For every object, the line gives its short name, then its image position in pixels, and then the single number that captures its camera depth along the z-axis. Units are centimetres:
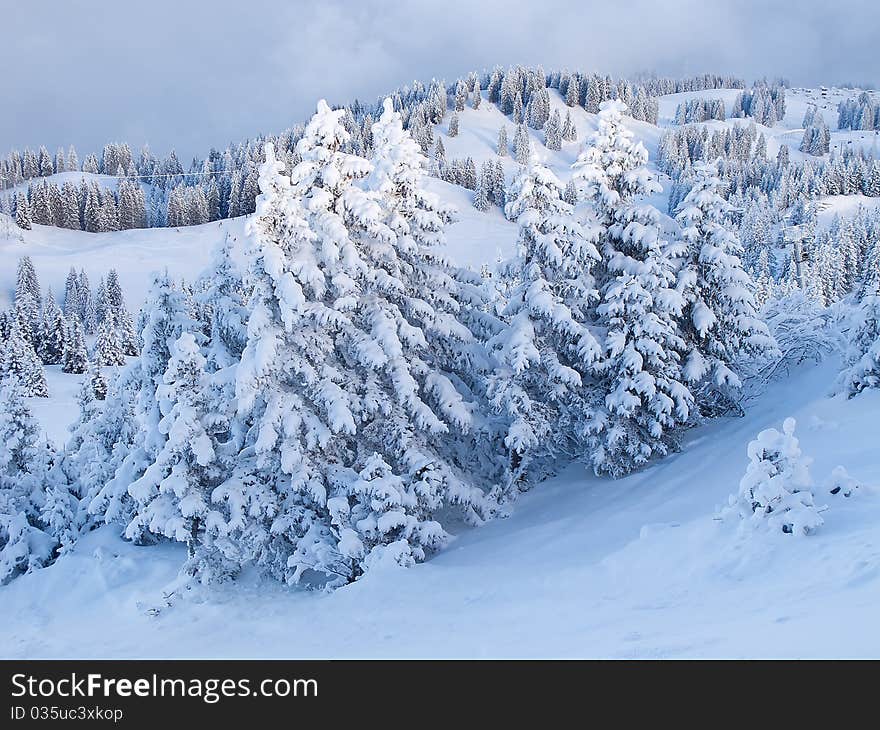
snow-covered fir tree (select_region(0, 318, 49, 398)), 6762
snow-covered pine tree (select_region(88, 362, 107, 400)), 7036
